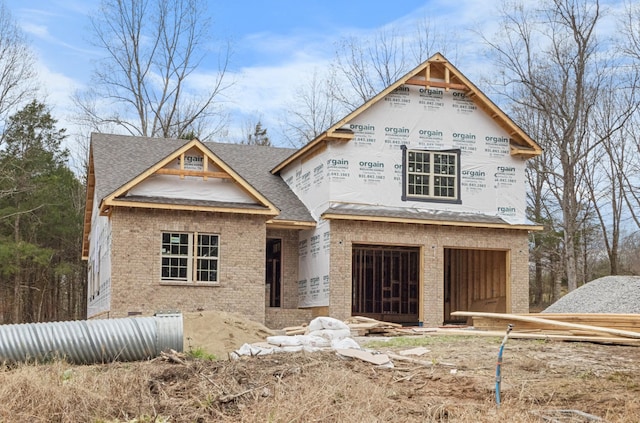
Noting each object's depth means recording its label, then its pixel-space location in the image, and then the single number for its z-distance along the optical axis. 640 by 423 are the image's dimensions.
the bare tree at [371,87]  43.87
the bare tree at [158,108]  43.44
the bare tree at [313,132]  46.12
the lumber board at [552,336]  14.33
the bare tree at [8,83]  36.34
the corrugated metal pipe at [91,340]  13.03
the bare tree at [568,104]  34.25
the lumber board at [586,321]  15.30
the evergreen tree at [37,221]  37.59
